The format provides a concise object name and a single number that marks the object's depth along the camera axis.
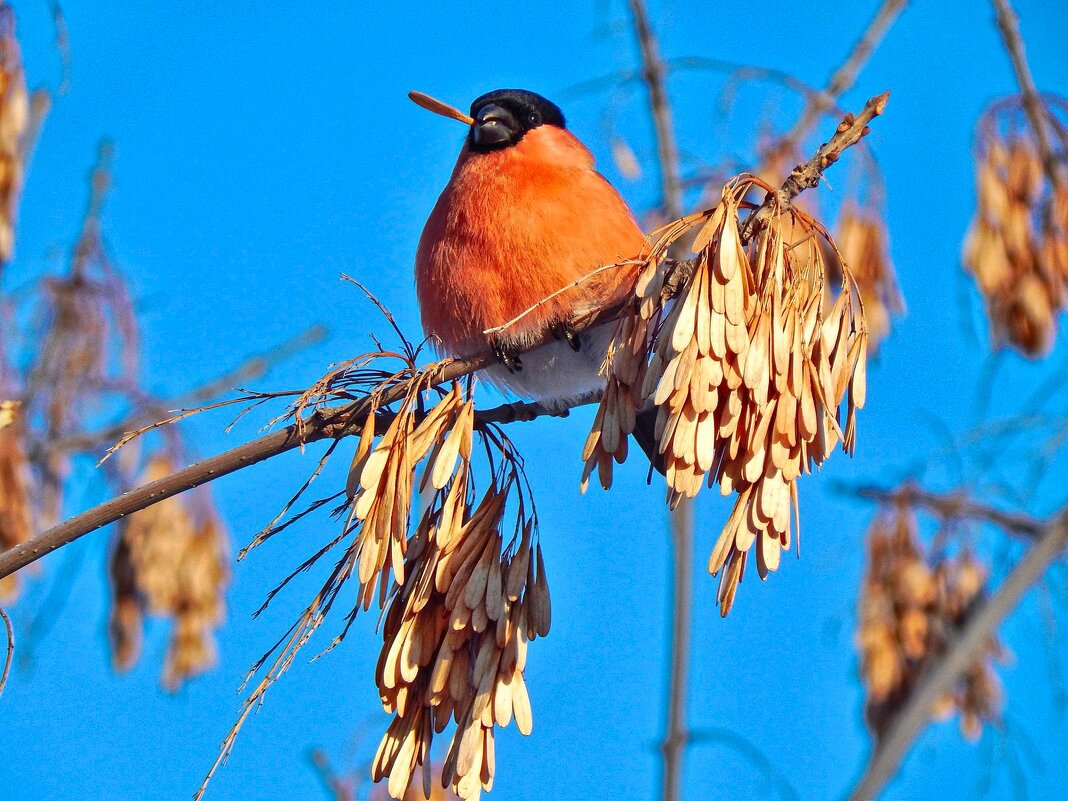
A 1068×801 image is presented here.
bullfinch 4.48
